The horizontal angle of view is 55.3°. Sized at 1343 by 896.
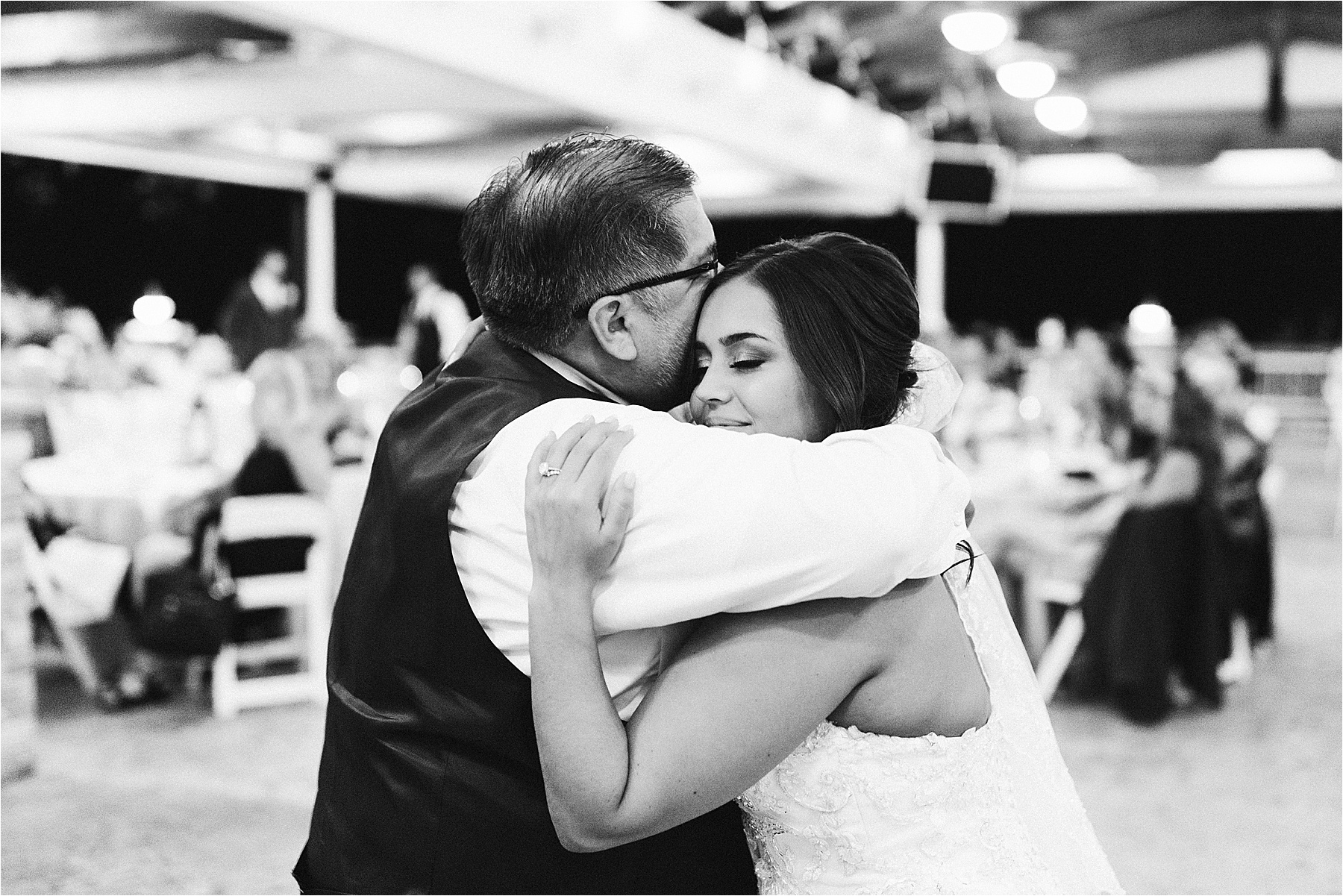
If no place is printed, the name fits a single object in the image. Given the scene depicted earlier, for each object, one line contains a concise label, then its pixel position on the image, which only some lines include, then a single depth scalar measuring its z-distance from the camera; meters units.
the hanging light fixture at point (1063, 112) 11.87
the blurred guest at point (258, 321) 8.80
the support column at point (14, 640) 3.98
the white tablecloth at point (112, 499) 5.16
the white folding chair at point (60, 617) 4.98
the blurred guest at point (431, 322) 8.64
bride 1.05
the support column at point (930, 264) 17.08
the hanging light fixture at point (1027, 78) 10.47
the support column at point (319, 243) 13.75
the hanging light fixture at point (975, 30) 8.93
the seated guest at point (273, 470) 5.09
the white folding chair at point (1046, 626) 5.20
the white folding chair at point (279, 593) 4.83
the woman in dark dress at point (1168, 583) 4.91
